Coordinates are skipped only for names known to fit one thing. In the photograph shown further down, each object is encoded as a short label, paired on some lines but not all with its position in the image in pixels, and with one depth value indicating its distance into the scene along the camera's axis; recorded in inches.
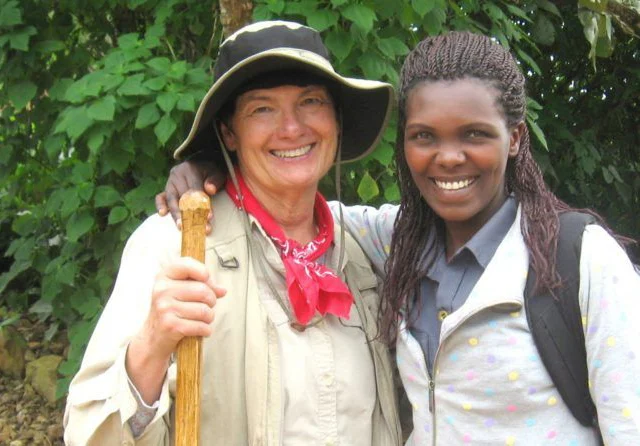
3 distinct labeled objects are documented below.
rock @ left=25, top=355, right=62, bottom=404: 199.8
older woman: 80.8
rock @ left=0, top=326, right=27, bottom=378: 207.9
